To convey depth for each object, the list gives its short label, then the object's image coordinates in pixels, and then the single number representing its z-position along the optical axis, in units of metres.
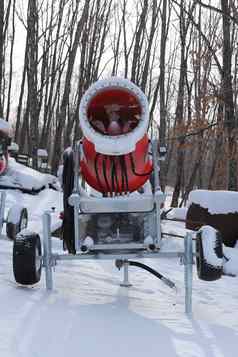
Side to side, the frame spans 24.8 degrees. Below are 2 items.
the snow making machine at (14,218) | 6.76
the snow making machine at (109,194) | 3.94
